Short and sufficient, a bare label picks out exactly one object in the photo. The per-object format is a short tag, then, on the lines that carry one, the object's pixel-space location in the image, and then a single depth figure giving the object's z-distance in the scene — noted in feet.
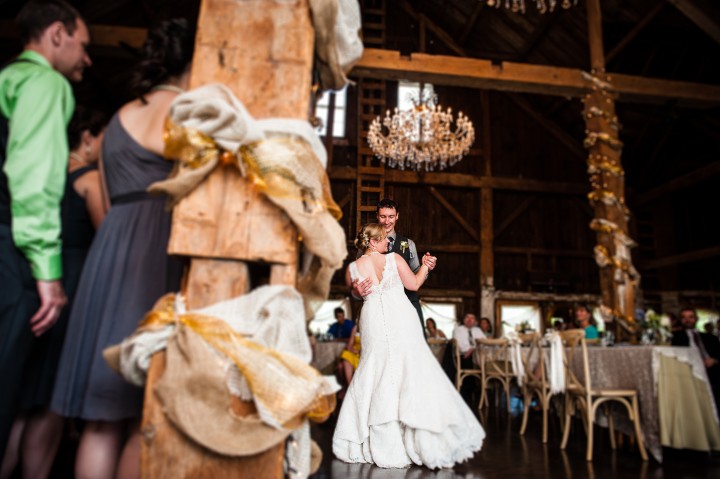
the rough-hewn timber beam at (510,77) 20.44
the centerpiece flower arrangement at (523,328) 27.26
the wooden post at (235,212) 3.02
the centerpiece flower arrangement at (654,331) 14.15
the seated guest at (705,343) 13.89
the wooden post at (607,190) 18.16
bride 9.44
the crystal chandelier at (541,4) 16.76
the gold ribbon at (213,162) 3.24
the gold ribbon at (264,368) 3.01
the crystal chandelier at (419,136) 28.94
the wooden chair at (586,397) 11.79
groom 10.00
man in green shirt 3.90
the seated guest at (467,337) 26.25
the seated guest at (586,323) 18.92
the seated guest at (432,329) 28.87
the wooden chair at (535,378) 14.51
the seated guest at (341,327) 28.76
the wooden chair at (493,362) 20.07
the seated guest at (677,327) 14.34
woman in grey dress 3.80
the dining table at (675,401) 11.44
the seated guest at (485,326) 30.34
